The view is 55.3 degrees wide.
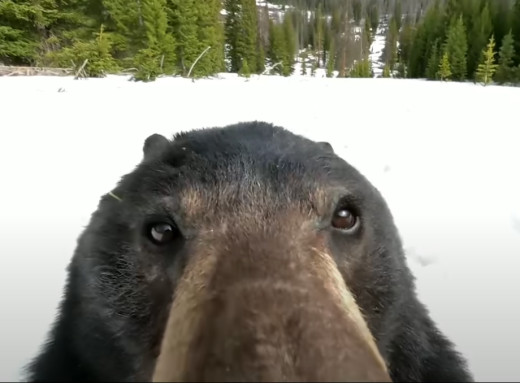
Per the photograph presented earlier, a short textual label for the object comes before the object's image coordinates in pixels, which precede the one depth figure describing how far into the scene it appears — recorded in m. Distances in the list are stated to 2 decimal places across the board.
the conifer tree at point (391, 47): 88.01
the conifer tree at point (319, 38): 102.62
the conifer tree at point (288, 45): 63.41
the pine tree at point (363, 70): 61.91
